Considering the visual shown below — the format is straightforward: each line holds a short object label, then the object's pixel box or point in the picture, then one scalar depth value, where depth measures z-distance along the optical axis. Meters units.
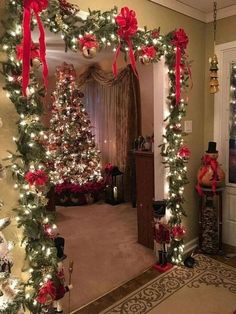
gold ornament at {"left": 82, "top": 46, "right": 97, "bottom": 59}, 2.14
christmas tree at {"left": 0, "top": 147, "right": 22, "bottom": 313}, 1.79
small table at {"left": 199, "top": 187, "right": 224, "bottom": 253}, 3.42
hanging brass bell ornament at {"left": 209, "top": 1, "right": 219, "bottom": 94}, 3.10
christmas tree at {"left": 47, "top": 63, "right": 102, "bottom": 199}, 5.61
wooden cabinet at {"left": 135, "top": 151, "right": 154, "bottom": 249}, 3.50
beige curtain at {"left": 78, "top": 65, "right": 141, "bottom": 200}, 5.60
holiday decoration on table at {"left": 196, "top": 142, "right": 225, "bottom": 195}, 3.31
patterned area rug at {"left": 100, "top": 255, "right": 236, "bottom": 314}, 2.48
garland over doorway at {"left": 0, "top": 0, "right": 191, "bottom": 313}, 1.82
